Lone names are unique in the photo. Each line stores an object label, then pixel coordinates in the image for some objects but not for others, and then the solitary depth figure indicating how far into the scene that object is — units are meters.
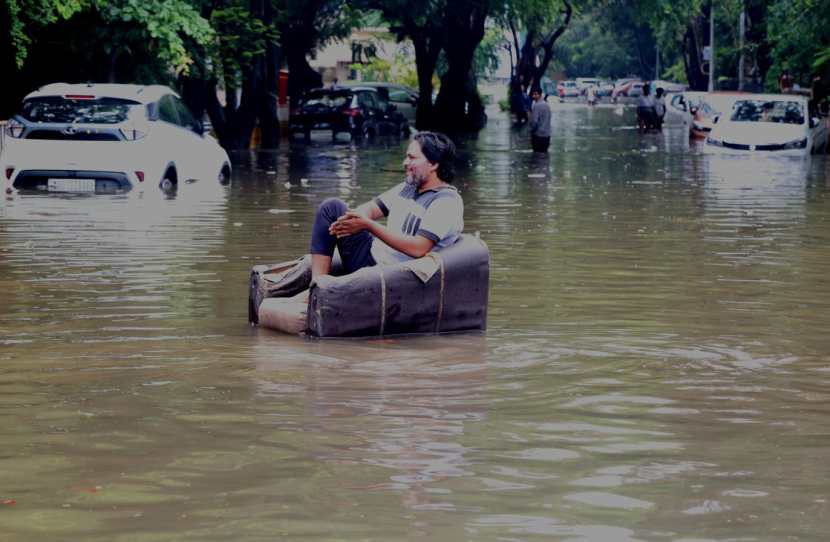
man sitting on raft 8.92
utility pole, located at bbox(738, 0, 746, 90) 52.00
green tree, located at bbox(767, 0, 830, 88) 35.53
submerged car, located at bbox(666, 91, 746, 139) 38.38
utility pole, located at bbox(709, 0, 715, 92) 64.10
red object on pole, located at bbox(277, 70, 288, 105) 41.91
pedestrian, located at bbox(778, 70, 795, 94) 44.53
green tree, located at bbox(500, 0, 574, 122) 46.94
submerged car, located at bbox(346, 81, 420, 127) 53.88
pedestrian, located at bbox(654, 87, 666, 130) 48.41
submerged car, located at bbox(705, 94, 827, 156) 31.06
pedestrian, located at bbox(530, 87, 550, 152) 33.12
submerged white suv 19.16
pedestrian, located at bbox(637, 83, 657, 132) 47.81
